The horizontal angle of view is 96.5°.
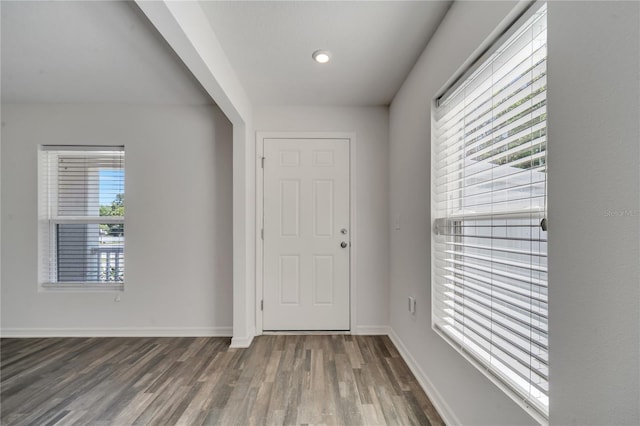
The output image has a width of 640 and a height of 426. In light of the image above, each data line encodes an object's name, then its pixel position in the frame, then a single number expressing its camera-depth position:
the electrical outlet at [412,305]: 2.13
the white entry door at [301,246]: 2.92
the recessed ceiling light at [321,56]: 2.01
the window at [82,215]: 2.96
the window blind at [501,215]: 1.00
